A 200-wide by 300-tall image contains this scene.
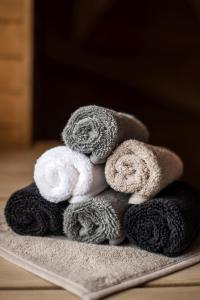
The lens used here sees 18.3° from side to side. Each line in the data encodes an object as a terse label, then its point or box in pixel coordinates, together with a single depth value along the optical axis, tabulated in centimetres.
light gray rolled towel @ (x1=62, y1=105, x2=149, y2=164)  119
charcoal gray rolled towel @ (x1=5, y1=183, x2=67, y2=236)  120
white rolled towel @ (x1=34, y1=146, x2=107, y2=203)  117
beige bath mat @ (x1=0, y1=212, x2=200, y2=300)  103
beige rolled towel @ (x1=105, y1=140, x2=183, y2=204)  117
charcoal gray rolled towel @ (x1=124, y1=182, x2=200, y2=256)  112
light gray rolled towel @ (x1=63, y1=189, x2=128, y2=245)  116
